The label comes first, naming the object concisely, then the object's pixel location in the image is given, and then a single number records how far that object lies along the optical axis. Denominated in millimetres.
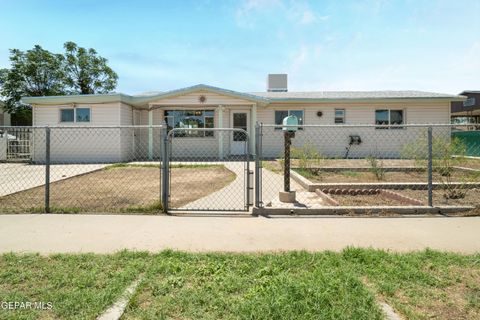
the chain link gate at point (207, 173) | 6273
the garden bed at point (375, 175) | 8846
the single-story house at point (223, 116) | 16141
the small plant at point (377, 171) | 9047
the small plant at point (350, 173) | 10008
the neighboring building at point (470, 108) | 32531
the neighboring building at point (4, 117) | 33938
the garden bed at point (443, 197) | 6078
